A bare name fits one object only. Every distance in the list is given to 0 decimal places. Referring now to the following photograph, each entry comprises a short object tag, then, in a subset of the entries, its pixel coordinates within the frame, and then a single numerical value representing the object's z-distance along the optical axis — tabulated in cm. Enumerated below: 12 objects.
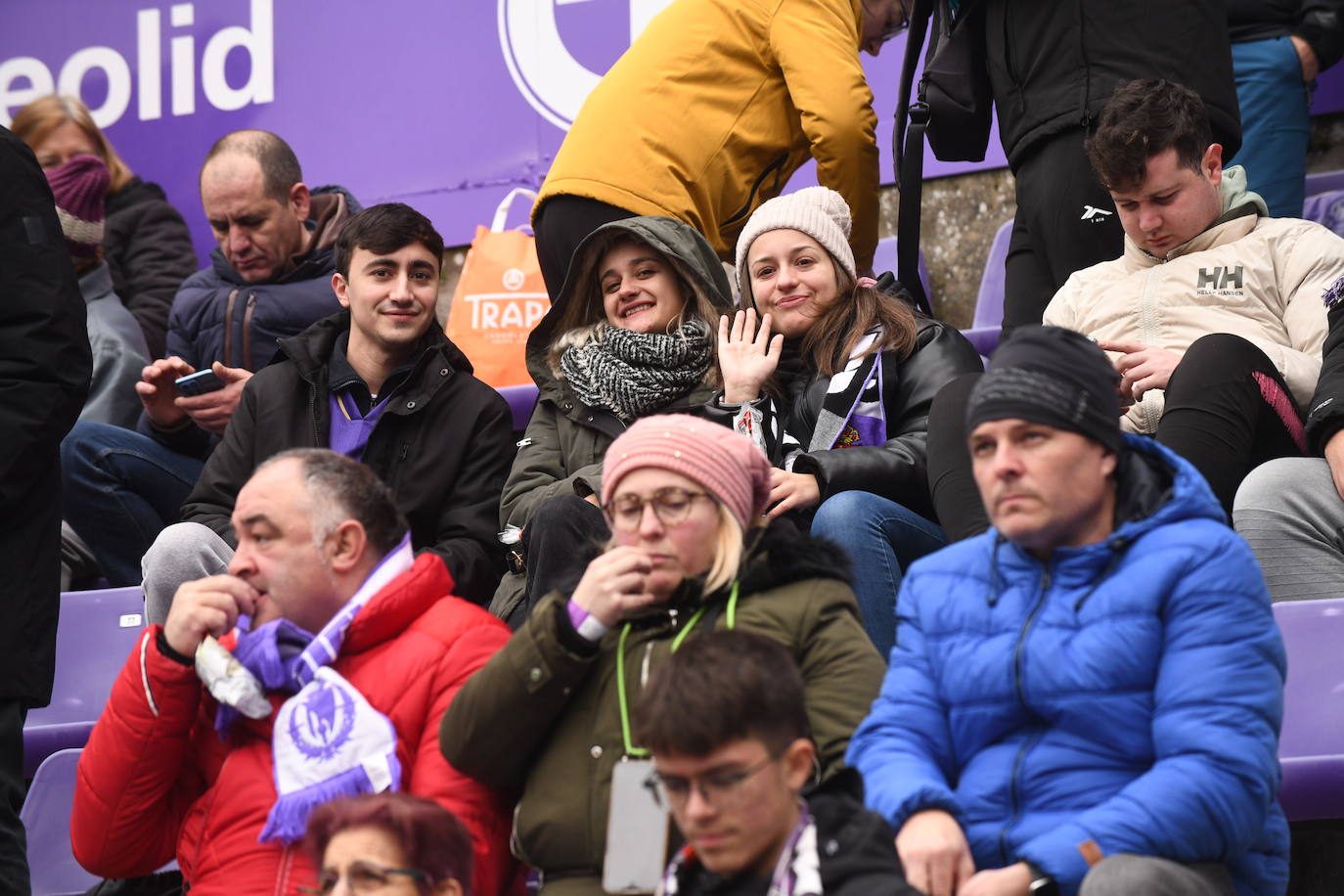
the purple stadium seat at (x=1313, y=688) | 624
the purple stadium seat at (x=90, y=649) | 937
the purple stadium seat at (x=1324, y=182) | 1078
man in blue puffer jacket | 459
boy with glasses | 450
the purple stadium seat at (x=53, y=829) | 782
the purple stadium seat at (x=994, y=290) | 1107
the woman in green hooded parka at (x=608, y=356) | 795
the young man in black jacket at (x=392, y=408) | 838
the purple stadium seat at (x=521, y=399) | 987
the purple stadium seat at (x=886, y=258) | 1178
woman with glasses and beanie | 551
